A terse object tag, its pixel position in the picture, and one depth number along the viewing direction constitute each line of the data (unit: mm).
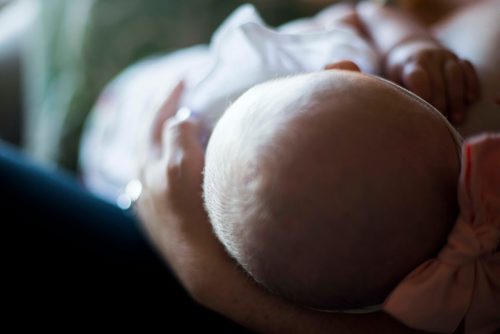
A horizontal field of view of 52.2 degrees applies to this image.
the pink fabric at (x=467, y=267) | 360
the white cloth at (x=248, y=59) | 543
